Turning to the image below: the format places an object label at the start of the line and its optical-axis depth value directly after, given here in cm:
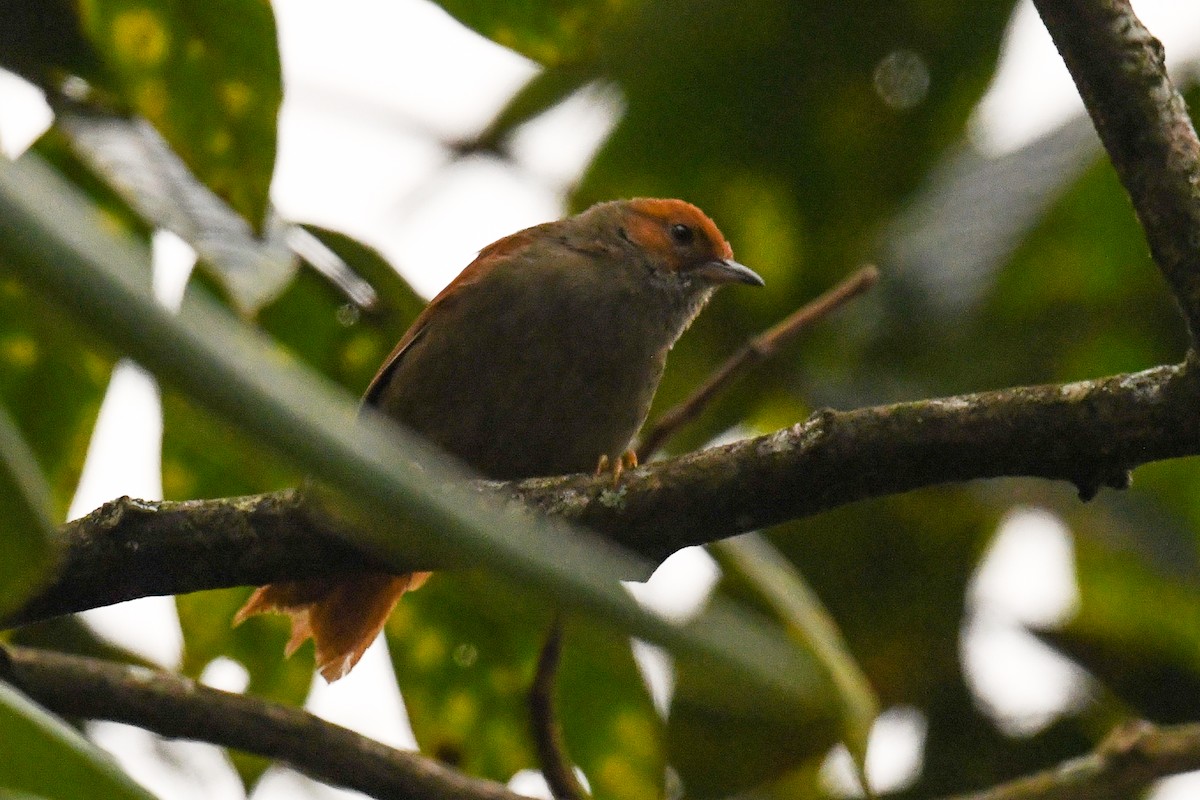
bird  780
